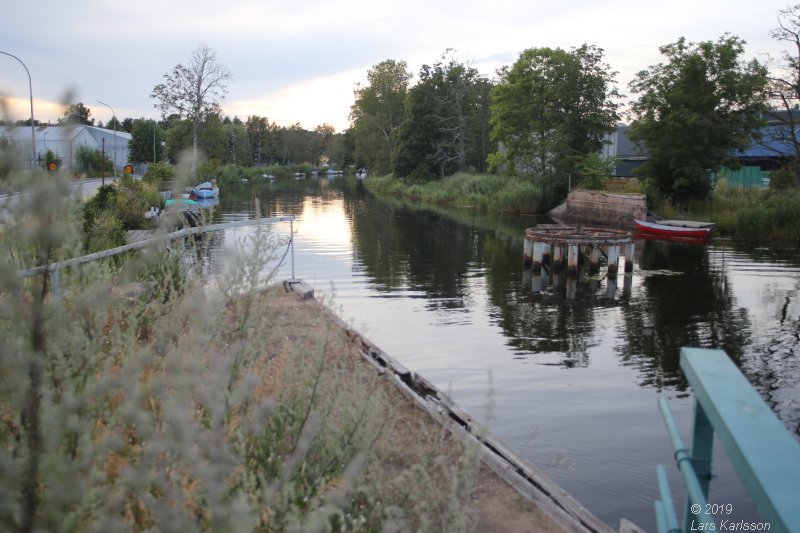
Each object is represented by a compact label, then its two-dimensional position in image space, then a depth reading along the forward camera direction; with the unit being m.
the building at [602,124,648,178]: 63.09
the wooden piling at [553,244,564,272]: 21.19
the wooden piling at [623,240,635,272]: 21.14
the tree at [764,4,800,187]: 35.81
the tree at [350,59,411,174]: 92.25
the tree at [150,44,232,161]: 65.81
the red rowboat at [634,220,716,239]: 30.52
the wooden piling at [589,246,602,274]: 23.30
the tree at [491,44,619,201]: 47.66
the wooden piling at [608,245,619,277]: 20.34
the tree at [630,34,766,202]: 37.03
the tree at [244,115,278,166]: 145.75
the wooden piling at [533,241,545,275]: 21.27
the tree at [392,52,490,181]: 66.06
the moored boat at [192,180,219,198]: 51.86
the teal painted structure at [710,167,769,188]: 46.56
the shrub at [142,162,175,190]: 37.92
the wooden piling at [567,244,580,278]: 20.19
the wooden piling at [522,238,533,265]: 22.22
